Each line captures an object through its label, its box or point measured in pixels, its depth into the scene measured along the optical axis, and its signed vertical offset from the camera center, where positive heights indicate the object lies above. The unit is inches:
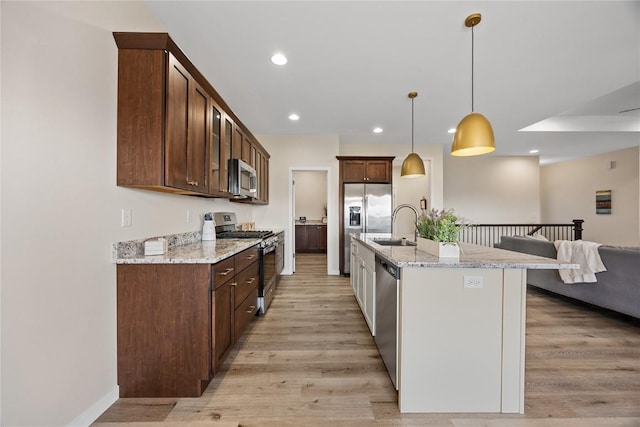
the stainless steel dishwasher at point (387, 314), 68.7 -28.3
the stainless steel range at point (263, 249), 122.9 -16.8
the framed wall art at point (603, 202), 271.4 +14.2
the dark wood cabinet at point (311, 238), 322.7 -27.5
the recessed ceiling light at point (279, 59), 99.8 +59.2
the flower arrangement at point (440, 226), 75.1 -3.3
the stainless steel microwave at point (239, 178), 122.8 +17.7
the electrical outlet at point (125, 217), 71.2 -0.6
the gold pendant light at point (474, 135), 72.7 +22.1
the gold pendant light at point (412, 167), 122.6 +22.0
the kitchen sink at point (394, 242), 114.0 -11.8
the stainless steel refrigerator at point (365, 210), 203.6 +4.0
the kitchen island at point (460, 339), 64.5 -29.8
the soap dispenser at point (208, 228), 115.8 -5.7
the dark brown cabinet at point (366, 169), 208.4 +35.8
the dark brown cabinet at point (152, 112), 69.2 +27.1
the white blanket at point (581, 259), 120.3 -20.1
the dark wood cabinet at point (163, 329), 69.1 -29.3
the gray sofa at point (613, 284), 109.8 -30.5
